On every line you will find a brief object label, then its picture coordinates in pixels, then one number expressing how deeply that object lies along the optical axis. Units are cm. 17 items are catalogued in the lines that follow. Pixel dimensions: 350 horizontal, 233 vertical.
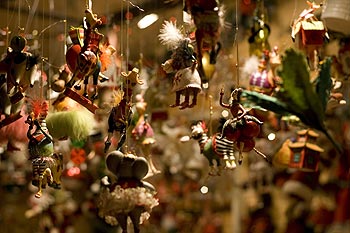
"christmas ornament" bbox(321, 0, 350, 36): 133
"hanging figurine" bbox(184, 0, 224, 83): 121
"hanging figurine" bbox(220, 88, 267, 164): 124
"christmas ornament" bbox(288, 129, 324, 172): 153
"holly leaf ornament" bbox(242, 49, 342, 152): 110
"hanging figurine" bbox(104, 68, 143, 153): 131
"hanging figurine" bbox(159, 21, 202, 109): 129
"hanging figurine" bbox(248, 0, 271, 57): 161
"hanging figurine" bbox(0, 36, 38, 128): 128
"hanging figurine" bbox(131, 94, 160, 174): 150
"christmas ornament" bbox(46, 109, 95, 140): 138
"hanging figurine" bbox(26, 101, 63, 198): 129
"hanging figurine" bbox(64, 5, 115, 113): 125
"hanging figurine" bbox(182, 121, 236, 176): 135
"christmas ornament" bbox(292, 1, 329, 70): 139
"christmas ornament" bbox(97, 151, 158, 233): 131
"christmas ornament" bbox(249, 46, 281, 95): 153
